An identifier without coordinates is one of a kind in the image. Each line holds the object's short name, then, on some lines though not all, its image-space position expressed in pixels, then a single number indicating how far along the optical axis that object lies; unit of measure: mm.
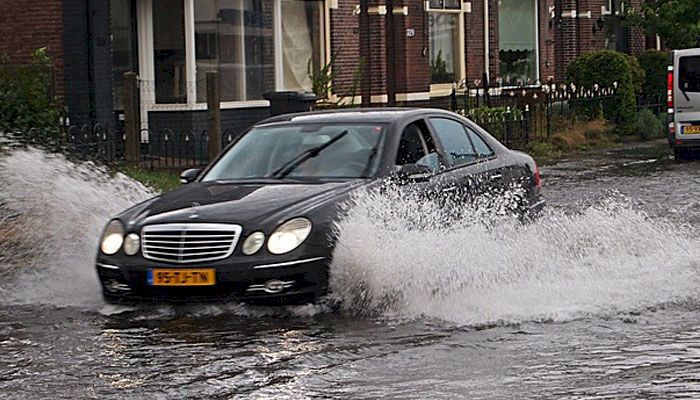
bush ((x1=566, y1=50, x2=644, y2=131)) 32531
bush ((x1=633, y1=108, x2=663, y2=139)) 32812
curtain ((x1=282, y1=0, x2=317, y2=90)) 26656
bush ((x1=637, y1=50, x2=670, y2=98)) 36312
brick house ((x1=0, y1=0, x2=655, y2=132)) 22922
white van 25797
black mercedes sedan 10109
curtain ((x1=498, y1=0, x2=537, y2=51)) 34906
